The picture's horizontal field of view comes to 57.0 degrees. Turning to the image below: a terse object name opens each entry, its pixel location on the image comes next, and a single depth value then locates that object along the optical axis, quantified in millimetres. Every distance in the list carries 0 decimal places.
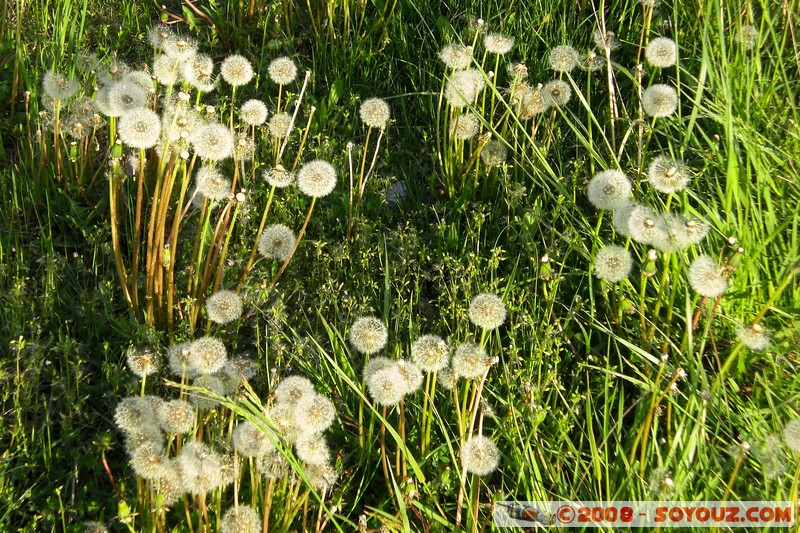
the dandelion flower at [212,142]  2111
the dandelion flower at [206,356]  1847
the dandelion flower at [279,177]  2123
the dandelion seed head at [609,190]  2164
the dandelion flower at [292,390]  1760
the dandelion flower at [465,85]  2627
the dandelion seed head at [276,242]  2354
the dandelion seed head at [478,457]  1771
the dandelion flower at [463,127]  2646
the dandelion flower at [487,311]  1905
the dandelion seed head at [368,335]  1929
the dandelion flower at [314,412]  1718
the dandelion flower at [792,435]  1757
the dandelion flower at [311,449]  1677
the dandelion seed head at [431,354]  1777
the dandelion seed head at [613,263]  2129
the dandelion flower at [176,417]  1679
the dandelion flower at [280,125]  2566
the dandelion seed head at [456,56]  2625
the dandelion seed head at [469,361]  1789
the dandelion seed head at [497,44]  2717
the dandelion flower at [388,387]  1751
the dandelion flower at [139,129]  2010
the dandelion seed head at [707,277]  1826
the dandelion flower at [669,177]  2008
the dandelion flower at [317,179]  2369
